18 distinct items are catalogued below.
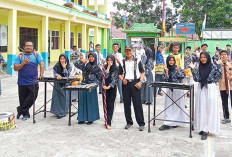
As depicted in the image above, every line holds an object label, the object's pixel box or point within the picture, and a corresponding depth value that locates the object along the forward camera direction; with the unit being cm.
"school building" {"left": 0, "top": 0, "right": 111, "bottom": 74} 1377
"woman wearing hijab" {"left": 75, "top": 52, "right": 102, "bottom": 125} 618
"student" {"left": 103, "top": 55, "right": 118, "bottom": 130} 602
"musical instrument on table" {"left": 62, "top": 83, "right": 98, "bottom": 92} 558
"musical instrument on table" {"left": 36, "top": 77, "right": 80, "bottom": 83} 620
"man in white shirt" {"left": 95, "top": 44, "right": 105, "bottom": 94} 974
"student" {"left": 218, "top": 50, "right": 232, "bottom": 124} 628
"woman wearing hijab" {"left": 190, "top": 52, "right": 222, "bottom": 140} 532
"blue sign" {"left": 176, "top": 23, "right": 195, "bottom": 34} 2508
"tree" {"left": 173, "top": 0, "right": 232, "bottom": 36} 2712
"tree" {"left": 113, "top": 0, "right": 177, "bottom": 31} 3279
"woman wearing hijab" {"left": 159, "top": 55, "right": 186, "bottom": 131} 599
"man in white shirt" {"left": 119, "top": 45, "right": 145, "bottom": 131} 574
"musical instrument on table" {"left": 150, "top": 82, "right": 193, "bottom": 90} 533
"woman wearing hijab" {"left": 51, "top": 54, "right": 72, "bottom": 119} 666
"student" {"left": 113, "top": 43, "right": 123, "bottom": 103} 833
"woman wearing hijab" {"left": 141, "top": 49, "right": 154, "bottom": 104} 843
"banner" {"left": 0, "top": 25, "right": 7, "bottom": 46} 1633
